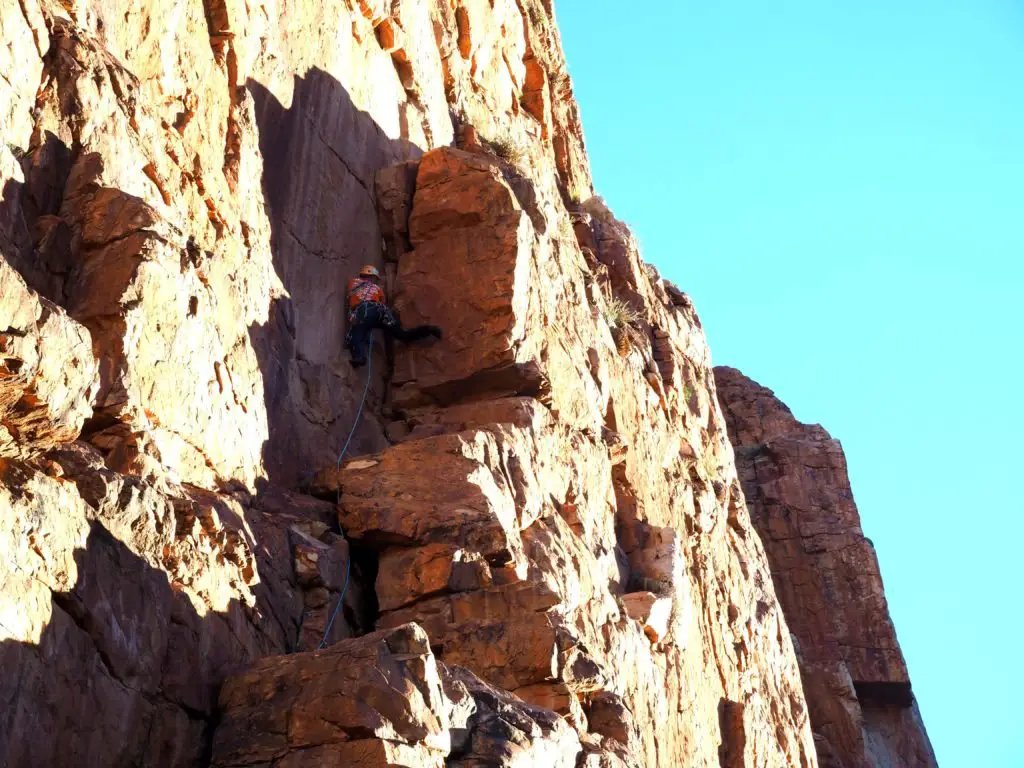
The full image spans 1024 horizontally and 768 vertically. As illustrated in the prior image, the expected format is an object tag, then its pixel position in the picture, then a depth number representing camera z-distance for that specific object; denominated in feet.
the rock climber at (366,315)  54.70
